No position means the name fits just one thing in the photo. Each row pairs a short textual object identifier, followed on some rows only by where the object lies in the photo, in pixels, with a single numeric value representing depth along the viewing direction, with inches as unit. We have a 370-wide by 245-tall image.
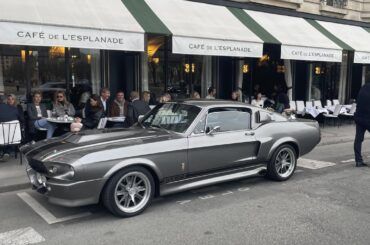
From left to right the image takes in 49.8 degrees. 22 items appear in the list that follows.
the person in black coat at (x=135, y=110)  345.3
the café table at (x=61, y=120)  348.8
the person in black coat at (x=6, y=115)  327.6
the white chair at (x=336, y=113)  576.7
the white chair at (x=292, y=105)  587.9
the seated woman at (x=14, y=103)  344.5
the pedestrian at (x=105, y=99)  387.2
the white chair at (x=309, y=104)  606.4
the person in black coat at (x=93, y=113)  370.3
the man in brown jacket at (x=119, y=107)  384.2
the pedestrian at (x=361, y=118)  313.0
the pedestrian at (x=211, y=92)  473.4
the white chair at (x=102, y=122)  356.8
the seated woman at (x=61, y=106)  379.2
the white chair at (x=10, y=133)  307.1
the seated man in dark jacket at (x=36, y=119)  355.6
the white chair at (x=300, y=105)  600.4
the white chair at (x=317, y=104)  622.1
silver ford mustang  189.3
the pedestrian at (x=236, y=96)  502.9
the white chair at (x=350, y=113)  607.4
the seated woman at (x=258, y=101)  539.9
